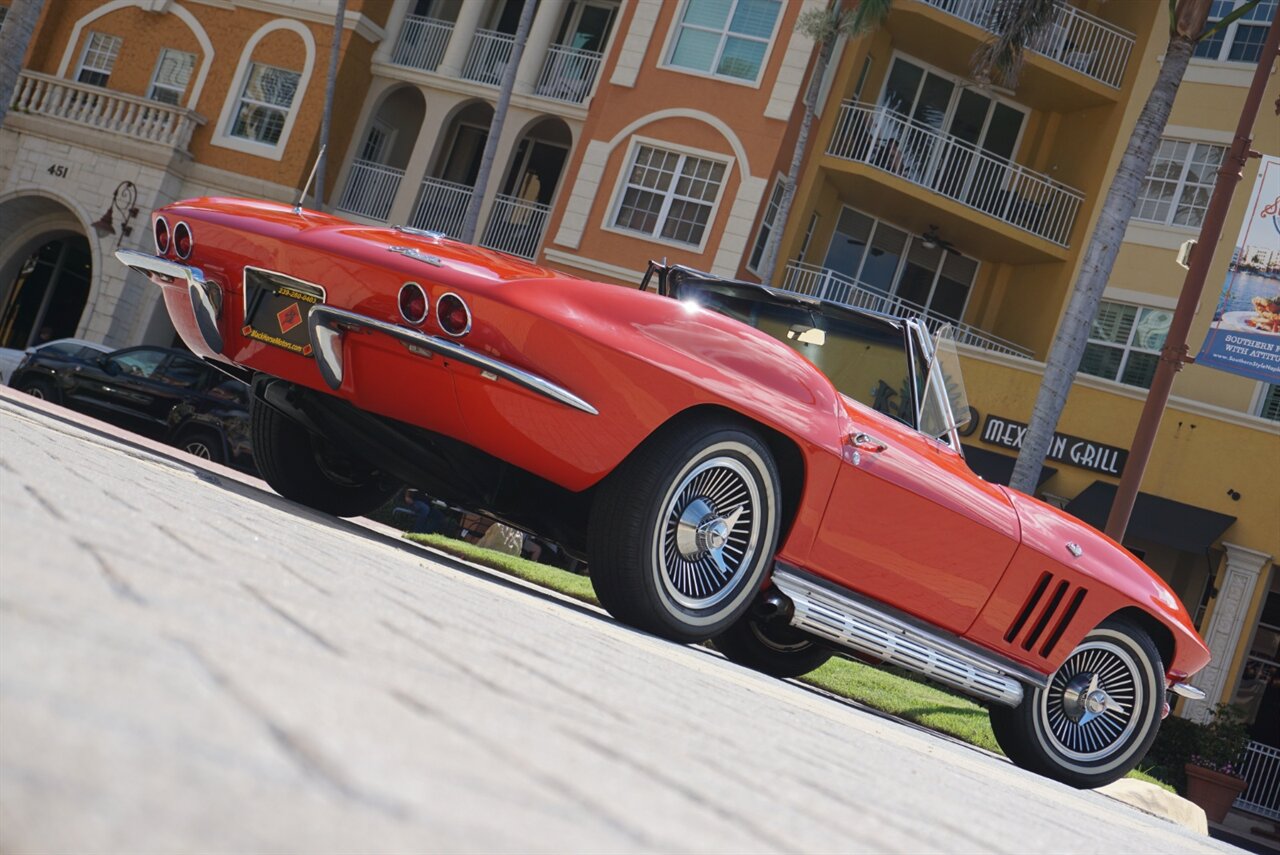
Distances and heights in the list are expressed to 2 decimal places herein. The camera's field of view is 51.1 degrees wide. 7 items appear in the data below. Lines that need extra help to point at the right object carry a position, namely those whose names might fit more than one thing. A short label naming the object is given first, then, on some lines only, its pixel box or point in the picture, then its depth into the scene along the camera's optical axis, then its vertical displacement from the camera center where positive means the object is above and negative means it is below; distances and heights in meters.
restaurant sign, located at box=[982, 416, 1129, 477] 22.20 +2.79
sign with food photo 12.65 +3.65
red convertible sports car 4.51 +0.12
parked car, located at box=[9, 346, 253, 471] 13.70 -0.91
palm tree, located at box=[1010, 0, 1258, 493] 15.12 +4.31
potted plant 17.41 -1.15
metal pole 12.31 +3.05
